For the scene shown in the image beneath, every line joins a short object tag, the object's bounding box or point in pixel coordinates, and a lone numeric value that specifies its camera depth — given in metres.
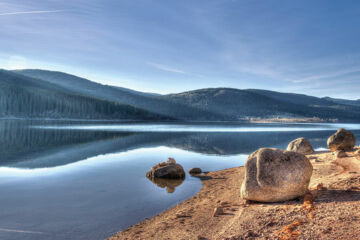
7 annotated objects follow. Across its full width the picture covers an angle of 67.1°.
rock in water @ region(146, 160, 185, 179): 15.24
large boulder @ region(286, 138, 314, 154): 22.69
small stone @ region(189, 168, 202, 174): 17.06
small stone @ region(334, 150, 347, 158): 17.22
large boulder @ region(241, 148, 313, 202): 8.65
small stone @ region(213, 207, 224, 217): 8.70
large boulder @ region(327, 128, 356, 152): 22.06
